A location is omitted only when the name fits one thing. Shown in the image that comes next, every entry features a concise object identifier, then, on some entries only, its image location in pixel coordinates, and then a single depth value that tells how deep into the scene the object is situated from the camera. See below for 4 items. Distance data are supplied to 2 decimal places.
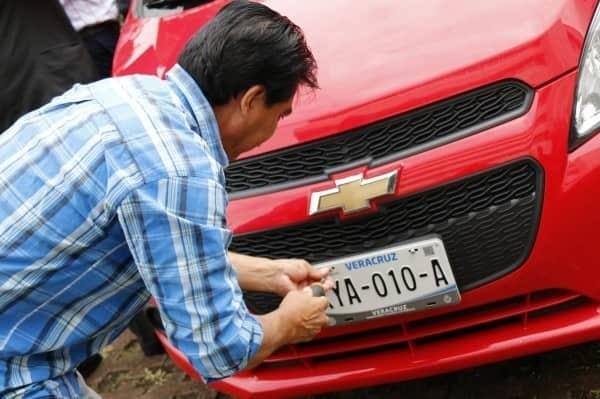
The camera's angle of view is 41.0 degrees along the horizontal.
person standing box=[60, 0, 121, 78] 4.02
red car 2.07
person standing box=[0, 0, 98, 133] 3.17
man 1.43
